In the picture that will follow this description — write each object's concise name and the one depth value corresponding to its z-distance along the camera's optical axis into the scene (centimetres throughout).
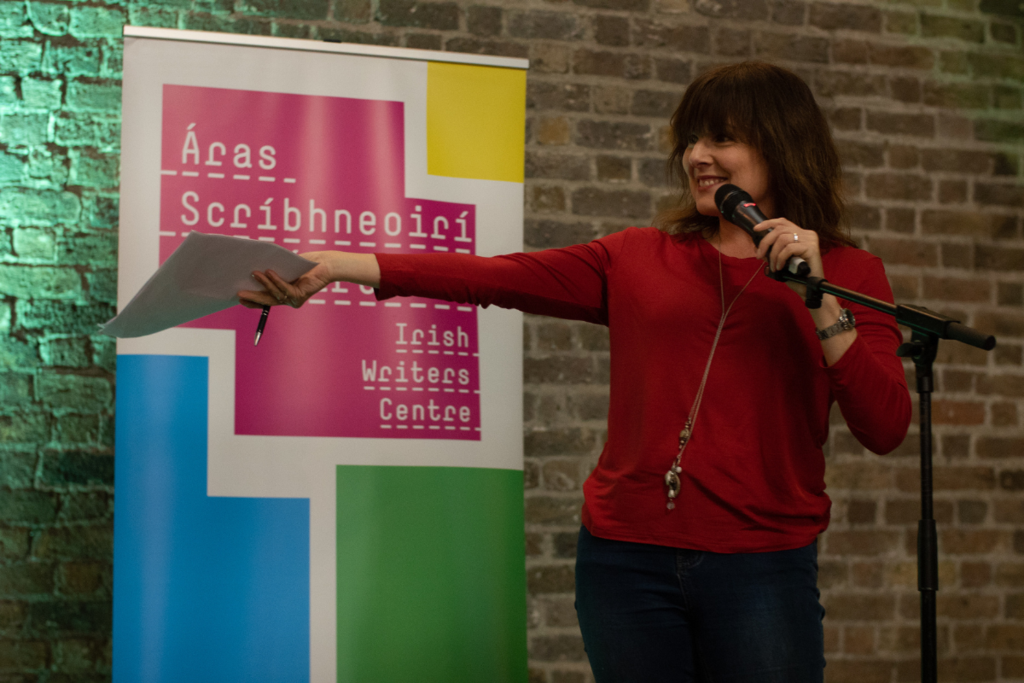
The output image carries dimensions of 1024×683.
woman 486
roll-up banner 558
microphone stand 478
